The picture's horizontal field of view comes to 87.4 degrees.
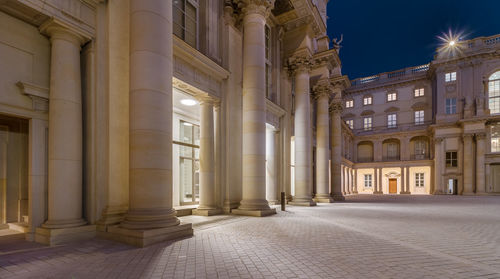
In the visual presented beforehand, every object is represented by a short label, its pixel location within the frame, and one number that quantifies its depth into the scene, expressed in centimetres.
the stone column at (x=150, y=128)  644
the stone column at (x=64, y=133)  628
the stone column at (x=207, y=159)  1121
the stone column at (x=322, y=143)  1952
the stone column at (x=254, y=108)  1129
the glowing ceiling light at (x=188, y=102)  1261
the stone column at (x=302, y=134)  1609
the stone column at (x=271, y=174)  1627
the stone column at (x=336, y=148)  2281
